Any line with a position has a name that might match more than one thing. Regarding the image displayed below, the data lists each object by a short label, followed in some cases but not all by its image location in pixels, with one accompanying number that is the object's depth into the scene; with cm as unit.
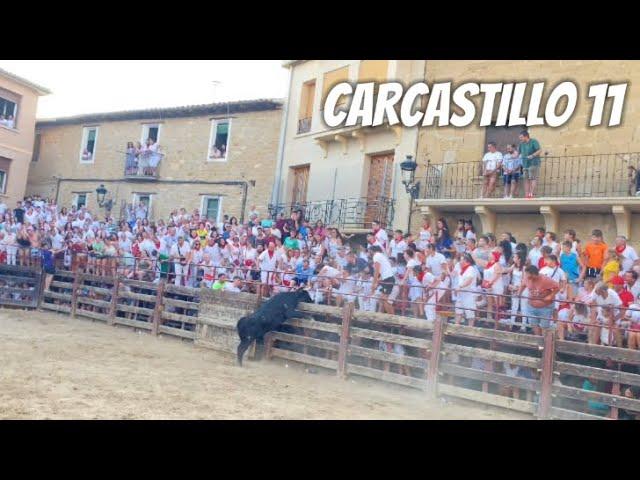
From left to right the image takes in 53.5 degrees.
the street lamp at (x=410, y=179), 1549
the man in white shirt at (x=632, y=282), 884
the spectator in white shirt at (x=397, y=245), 1250
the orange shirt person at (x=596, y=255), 1095
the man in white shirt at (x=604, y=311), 792
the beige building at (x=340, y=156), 1703
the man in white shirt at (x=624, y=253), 1019
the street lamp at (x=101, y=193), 2597
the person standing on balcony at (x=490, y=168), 1433
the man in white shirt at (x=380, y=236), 1345
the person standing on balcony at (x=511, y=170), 1396
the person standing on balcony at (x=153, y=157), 2488
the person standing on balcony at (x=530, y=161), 1358
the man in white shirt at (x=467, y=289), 933
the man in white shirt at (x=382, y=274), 1031
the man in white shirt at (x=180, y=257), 1389
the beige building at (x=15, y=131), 2659
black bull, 1041
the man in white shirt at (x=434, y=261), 1070
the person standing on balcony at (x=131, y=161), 2548
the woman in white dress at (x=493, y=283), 954
